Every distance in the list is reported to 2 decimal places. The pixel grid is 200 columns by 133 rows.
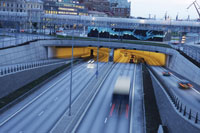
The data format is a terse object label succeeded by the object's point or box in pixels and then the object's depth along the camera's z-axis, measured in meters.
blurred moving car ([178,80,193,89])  39.38
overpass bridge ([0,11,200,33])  103.56
